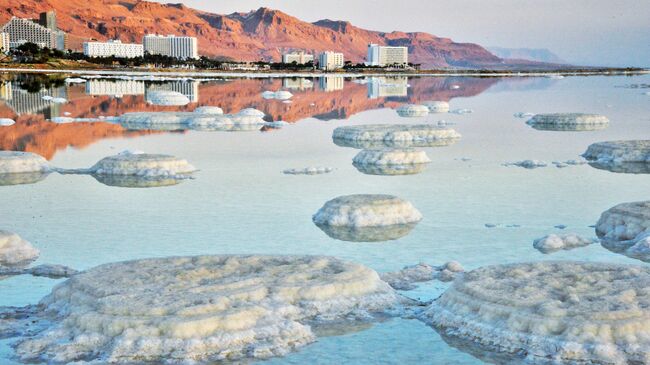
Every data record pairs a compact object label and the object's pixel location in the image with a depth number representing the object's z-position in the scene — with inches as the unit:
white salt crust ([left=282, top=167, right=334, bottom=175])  934.4
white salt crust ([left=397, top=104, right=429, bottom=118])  1835.6
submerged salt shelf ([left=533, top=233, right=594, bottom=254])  569.9
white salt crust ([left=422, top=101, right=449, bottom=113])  1996.8
